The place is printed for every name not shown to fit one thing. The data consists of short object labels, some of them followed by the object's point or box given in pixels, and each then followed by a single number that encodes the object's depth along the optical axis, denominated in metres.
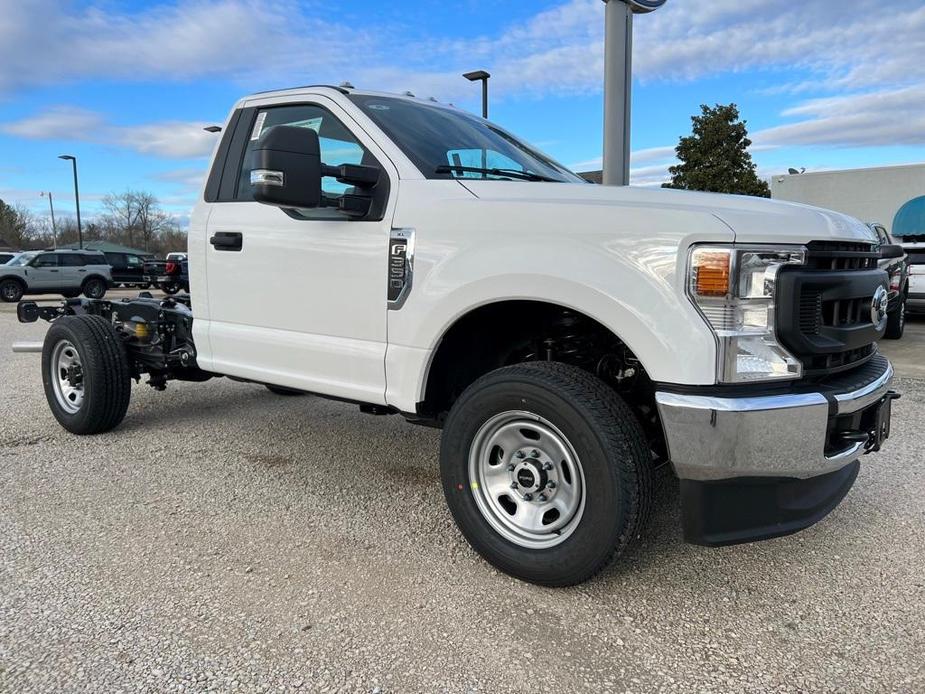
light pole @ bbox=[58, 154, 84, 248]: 41.91
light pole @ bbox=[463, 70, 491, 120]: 14.98
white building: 21.84
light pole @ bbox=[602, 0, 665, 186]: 8.70
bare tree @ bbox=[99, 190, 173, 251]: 77.16
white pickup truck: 2.36
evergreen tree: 26.38
